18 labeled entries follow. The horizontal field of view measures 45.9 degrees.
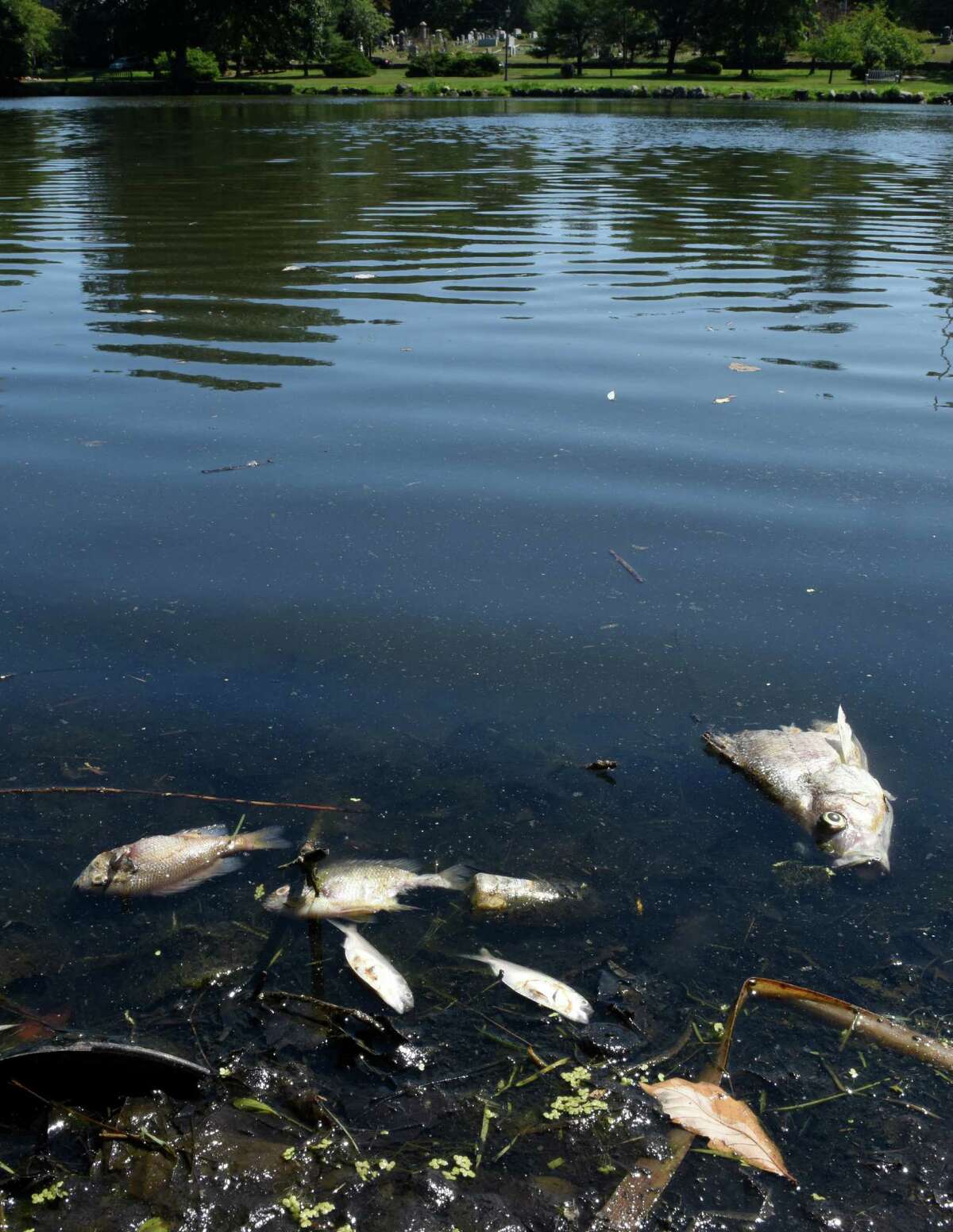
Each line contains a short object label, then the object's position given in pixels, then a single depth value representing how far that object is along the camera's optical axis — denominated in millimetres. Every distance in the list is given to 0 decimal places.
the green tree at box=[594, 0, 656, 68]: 75500
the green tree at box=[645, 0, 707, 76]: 73188
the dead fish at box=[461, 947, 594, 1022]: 2535
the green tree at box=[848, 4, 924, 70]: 67125
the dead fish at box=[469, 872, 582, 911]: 2834
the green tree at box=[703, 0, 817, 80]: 71000
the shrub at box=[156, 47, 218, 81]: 68625
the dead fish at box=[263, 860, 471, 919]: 2830
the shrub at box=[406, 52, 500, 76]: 71188
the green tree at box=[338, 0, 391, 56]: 79750
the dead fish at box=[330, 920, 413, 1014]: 2566
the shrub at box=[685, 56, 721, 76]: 72875
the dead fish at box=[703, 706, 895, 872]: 3020
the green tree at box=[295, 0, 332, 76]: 66062
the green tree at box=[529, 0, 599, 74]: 75500
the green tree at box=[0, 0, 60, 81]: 63125
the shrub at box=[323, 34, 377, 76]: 70500
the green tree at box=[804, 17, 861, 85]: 69812
